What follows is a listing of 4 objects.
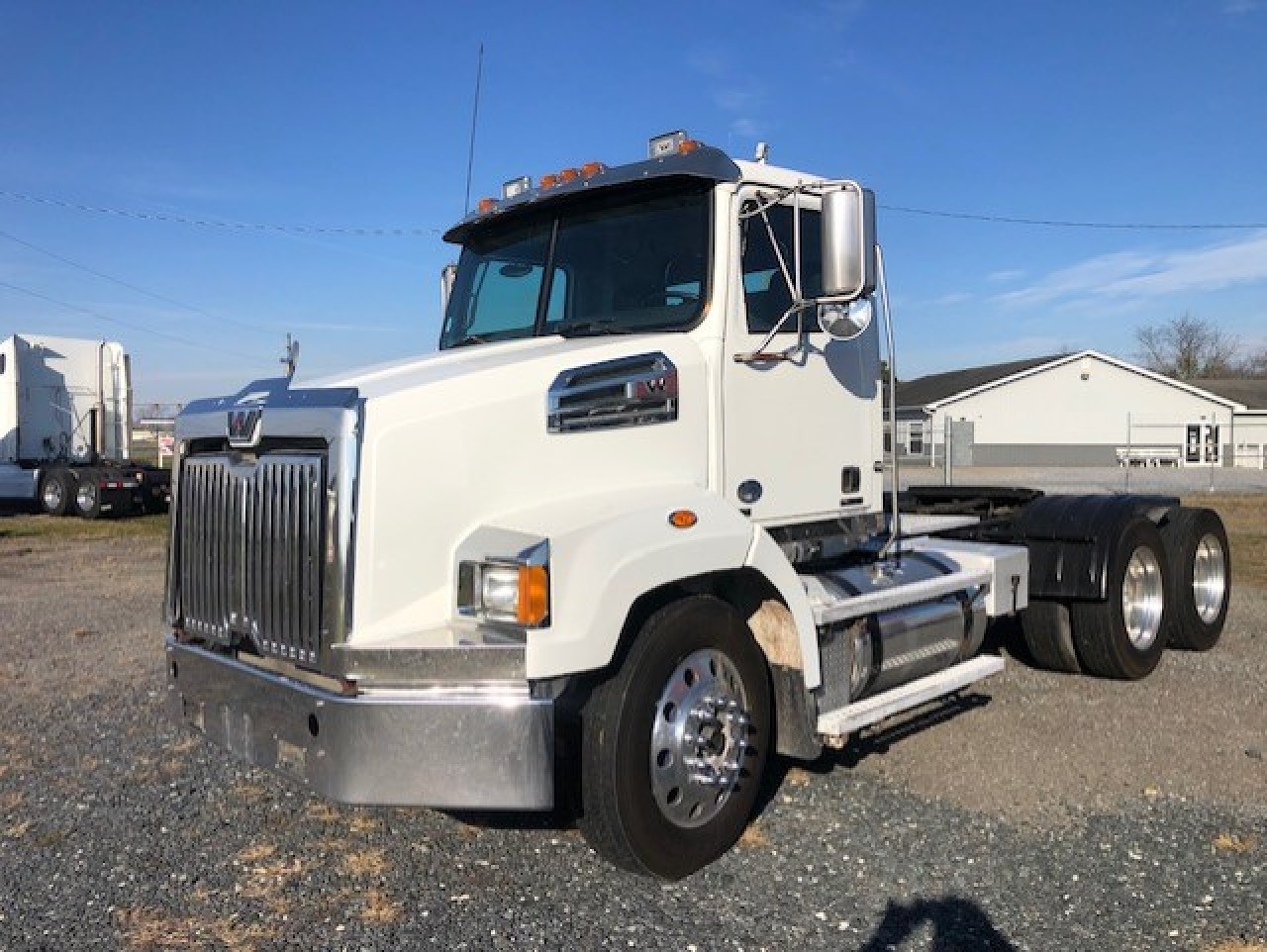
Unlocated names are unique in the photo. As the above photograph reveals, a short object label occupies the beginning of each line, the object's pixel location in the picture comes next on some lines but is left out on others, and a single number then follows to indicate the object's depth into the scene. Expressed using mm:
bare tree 69438
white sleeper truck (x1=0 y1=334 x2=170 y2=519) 20797
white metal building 45375
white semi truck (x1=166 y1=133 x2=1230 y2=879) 3527
